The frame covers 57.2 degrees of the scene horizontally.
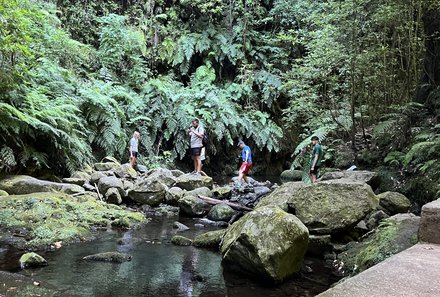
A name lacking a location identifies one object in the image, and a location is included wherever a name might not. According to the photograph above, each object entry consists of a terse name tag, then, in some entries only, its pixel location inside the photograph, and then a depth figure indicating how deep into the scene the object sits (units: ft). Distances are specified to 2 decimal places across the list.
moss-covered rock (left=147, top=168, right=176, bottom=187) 35.55
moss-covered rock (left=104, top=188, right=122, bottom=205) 29.96
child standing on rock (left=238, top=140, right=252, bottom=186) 39.37
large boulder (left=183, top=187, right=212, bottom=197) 32.23
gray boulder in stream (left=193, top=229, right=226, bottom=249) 21.39
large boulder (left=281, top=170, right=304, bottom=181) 51.93
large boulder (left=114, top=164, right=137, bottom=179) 36.06
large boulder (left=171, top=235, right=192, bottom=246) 21.63
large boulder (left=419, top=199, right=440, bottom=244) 10.41
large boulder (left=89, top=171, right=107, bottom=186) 32.40
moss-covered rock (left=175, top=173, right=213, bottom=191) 35.58
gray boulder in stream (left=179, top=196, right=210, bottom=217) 29.25
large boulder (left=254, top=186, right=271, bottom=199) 33.45
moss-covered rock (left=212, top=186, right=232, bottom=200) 33.27
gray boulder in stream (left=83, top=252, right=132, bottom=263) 17.97
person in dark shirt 34.30
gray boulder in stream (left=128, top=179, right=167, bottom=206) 31.04
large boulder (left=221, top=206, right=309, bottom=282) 16.24
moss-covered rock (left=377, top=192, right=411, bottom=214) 23.73
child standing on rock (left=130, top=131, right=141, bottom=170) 40.42
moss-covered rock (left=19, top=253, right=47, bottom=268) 16.26
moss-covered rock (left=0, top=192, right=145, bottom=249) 20.59
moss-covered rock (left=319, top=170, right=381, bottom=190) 27.91
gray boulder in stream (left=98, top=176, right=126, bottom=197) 31.04
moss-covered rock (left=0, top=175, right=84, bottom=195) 26.27
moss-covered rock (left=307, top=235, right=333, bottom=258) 20.11
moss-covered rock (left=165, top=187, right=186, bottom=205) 32.09
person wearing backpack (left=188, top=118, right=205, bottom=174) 40.29
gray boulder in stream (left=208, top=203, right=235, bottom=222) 27.89
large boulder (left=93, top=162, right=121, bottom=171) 36.50
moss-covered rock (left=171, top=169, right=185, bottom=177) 41.47
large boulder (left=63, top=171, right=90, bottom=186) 30.78
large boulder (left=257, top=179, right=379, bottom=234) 20.77
